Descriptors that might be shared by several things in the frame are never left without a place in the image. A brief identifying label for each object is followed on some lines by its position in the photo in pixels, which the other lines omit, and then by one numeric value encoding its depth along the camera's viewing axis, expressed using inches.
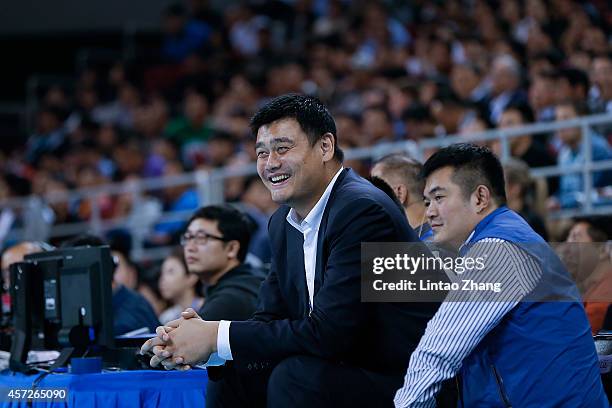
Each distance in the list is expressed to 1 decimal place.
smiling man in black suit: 269.4
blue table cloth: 306.2
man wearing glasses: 411.5
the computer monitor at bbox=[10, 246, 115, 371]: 336.8
